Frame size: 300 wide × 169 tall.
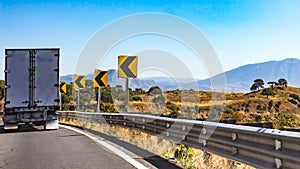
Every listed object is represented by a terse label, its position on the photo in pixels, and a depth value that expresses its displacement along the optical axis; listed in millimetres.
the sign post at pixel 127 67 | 14805
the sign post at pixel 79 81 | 24422
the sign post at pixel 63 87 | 32406
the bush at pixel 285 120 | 16669
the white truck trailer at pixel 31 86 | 19125
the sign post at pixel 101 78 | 20141
